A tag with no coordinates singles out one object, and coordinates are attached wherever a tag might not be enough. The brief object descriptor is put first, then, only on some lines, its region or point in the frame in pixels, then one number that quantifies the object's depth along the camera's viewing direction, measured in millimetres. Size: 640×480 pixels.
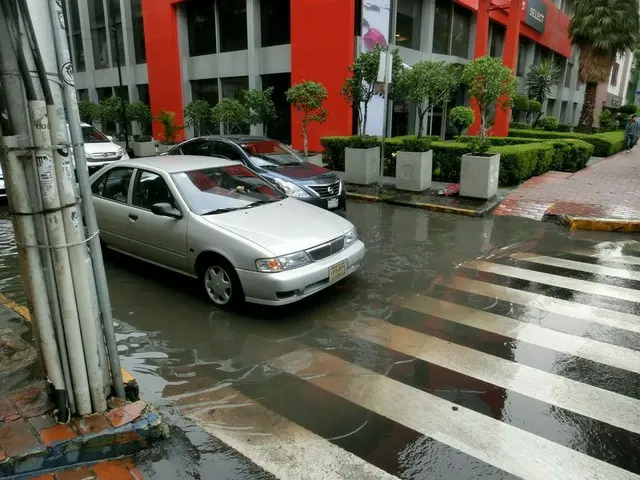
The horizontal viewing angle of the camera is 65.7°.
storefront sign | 28023
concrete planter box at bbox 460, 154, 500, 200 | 11281
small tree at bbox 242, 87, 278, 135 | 17969
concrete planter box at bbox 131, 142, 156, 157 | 21723
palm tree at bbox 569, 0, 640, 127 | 27859
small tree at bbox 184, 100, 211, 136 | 20797
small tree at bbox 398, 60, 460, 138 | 13734
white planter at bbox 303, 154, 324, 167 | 16094
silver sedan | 5281
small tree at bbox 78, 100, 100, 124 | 25867
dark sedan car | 9367
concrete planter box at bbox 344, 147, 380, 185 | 13633
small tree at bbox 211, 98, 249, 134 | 18078
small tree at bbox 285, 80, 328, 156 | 14984
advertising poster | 17547
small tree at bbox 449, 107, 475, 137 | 18547
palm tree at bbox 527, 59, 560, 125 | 31031
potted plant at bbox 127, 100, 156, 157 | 21828
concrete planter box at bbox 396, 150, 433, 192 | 12344
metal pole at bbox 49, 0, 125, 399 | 2891
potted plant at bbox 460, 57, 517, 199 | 11359
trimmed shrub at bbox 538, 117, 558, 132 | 29453
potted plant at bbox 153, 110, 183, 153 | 22016
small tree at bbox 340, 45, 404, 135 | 13984
